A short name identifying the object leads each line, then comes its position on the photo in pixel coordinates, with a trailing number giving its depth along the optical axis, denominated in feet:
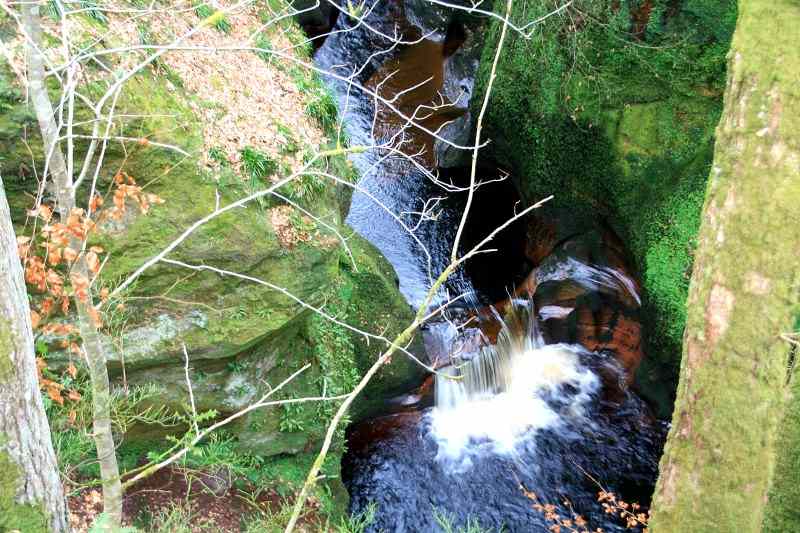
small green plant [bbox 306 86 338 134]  22.91
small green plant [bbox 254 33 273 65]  22.99
